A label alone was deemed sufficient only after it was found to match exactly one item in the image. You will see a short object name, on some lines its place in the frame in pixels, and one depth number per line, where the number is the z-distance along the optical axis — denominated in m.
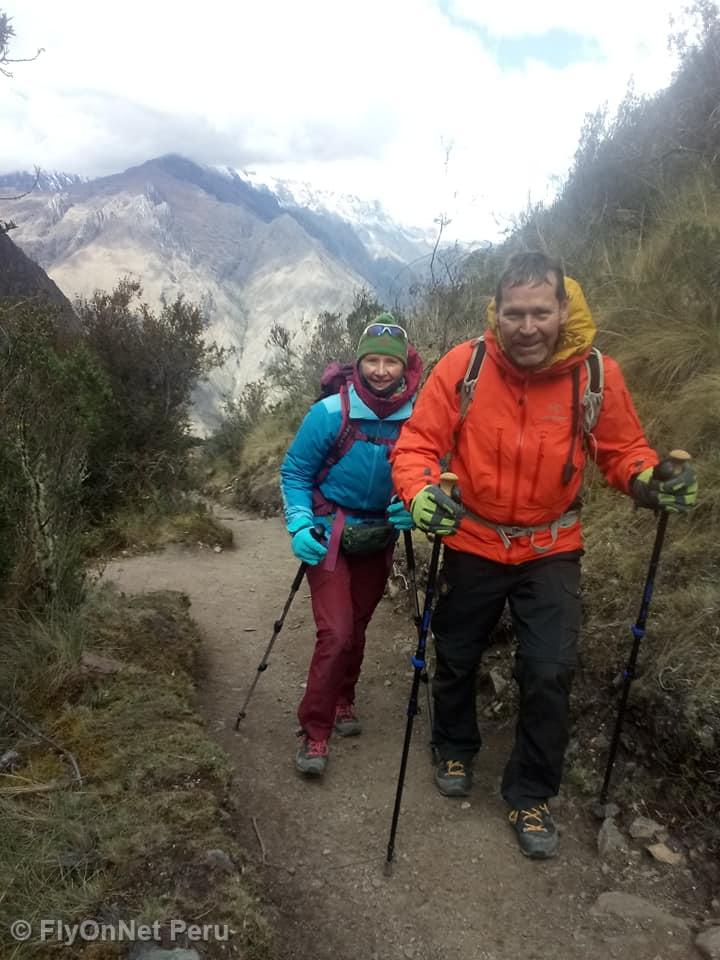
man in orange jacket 2.80
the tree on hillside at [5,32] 5.18
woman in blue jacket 3.38
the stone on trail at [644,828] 2.90
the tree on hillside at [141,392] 9.48
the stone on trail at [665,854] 2.79
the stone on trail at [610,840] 2.93
